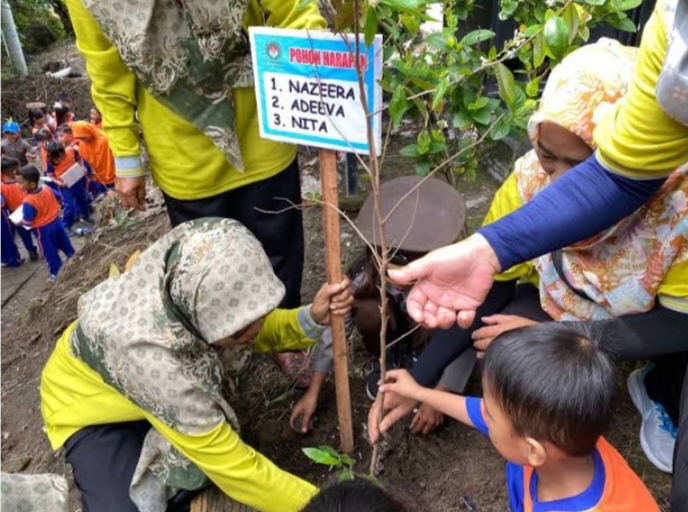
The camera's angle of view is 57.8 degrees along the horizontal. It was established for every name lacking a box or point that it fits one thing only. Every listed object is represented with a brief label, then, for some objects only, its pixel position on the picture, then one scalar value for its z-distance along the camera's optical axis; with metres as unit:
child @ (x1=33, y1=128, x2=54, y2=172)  6.51
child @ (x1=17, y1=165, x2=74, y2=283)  5.28
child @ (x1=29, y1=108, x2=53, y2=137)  7.83
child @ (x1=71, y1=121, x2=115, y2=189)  6.45
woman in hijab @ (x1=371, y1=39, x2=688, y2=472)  1.52
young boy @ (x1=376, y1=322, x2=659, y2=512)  1.25
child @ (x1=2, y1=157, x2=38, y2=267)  5.71
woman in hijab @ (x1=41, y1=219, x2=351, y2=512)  1.59
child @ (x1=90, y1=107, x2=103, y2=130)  7.07
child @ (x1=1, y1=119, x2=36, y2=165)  6.61
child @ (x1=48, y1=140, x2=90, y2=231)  6.29
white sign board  1.44
